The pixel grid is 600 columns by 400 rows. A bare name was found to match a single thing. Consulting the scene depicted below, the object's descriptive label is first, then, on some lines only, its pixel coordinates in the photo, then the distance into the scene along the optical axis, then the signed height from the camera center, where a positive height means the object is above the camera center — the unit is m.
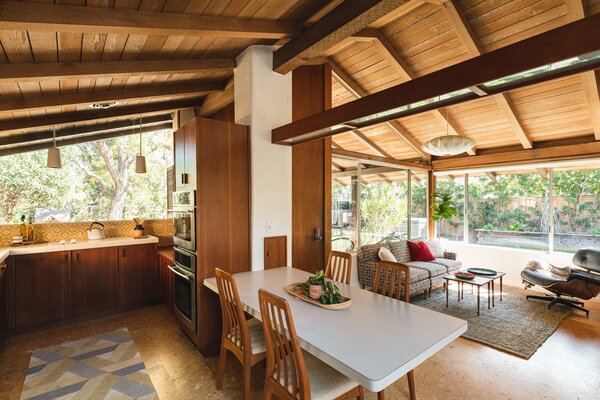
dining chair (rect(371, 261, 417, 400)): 2.14 -0.66
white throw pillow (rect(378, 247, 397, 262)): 4.54 -0.89
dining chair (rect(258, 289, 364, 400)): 1.47 -0.98
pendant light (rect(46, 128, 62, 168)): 3.55 +0.52
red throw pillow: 5.29 -0.99
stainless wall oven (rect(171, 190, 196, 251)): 2.78 -0.19
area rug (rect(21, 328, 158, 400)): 2.25 -1.47
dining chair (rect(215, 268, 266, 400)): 1.95 -0.99
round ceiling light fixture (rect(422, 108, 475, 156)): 3.75 +0.69
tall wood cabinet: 2.77 -0.02
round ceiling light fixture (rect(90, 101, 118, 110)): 3.43 +1.16
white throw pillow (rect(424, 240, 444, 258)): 5.73 -1.01
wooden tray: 1.95 -0.72
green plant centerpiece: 2.02 -0.66
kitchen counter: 3.15 -0.53
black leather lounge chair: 3.81 -1.17
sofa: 4.49 -1.15
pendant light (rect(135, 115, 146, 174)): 4.16 +0.50
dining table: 1.30 -0.75
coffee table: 3.96 -1.16
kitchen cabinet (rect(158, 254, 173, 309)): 3.65 -1.06
